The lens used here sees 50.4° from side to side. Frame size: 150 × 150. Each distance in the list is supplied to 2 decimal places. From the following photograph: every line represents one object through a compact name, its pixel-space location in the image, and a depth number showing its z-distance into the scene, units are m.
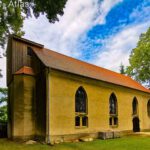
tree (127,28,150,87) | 31.07
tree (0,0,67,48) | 8.64
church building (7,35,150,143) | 14.26
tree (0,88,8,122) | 24.56
